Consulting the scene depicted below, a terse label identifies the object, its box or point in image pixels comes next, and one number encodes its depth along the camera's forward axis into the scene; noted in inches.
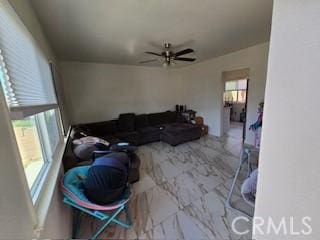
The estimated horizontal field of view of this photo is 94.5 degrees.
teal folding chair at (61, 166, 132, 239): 53.7
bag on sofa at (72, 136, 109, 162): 87.3
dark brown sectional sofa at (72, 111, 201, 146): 161.2
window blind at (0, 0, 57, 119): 37.1
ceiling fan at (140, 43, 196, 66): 118.8
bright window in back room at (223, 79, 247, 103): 275.9
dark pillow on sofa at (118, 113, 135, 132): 177.6
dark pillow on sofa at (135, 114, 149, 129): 190.1
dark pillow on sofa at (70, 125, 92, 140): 121.6
